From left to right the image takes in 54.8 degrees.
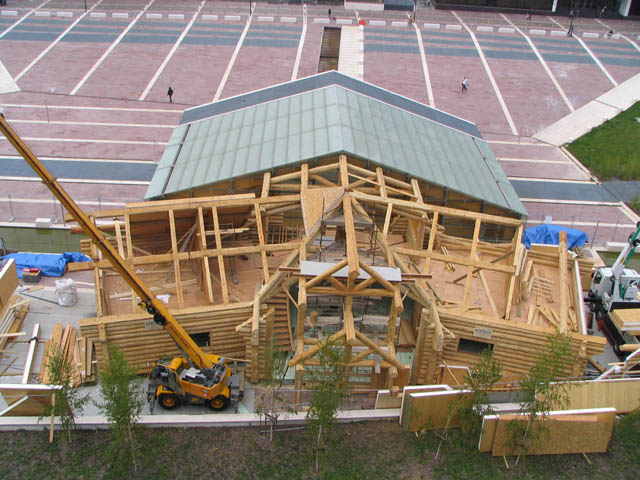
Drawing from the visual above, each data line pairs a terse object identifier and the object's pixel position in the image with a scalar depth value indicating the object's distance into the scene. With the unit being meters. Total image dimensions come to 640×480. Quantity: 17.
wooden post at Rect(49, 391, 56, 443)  18.08
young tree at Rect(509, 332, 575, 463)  18.30
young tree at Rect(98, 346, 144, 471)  17.12
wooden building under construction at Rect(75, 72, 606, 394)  20.41
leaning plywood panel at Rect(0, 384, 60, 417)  18.80
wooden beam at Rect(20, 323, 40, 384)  20.80
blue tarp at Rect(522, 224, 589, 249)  29.85
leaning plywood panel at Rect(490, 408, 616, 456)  18.66
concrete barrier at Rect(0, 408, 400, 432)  18.91
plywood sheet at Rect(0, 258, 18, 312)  22.95
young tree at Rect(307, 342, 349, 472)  17.67
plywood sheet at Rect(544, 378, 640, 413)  20.00
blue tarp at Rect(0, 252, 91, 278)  26.98
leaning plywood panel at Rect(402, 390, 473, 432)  18.86
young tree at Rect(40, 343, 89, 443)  17.91
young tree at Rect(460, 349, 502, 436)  18.38
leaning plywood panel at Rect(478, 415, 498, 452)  18.39
